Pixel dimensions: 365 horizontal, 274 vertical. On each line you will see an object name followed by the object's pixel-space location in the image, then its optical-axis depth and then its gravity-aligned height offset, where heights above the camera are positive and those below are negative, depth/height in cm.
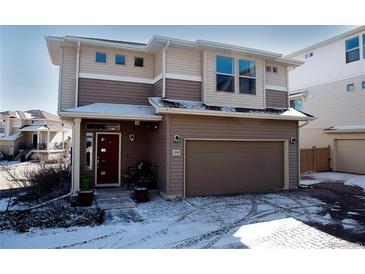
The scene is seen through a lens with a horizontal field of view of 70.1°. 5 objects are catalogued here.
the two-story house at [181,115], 872 +114
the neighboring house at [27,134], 2546 +134
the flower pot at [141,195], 805 -146
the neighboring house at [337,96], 1454 +324
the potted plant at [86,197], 749 -144
